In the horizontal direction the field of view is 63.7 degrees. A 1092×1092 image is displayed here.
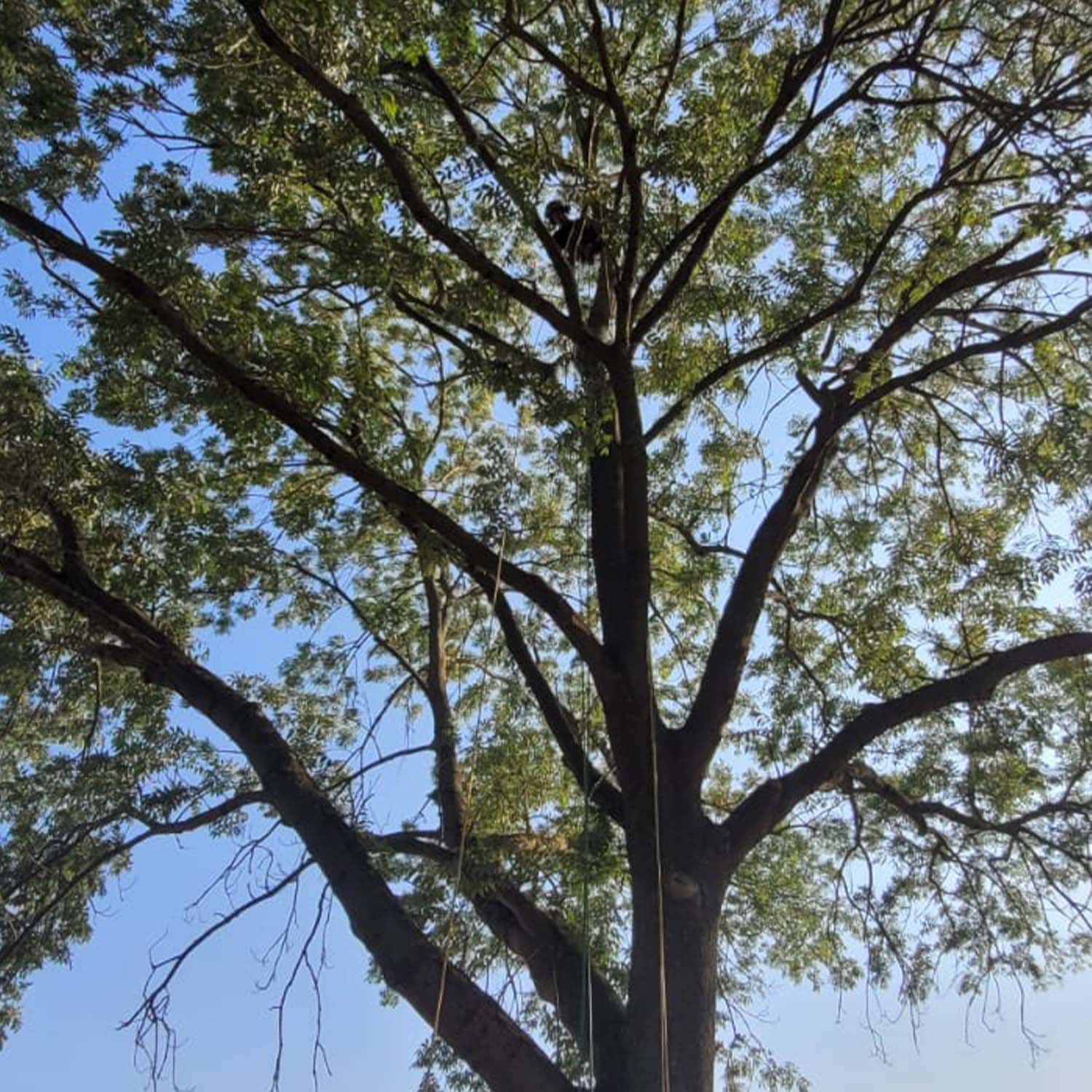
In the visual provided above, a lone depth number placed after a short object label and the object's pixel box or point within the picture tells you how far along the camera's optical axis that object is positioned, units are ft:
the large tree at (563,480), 9.91
